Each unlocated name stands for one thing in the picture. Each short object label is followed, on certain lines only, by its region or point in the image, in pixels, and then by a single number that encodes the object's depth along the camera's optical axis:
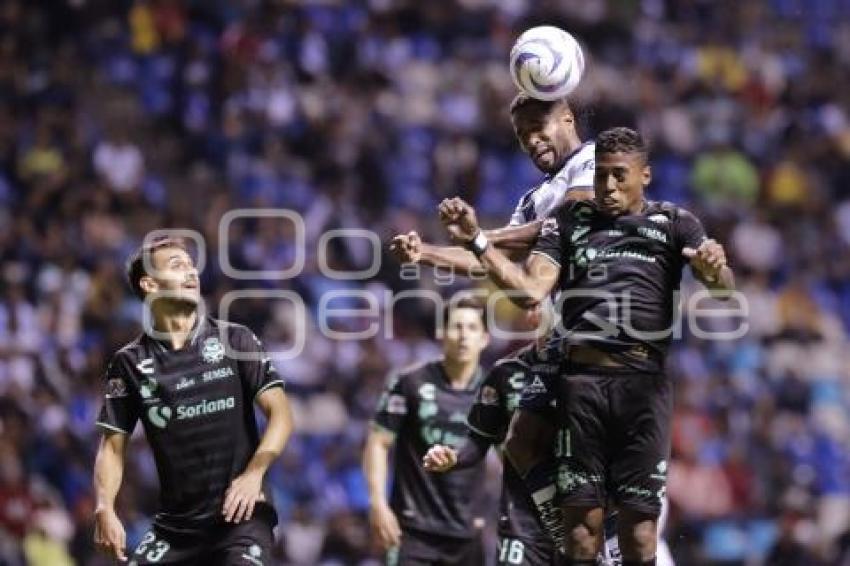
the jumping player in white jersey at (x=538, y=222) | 17.78
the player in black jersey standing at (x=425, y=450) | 22.87
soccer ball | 18.52
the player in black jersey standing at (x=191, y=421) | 17.94
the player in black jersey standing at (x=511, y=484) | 20.11
